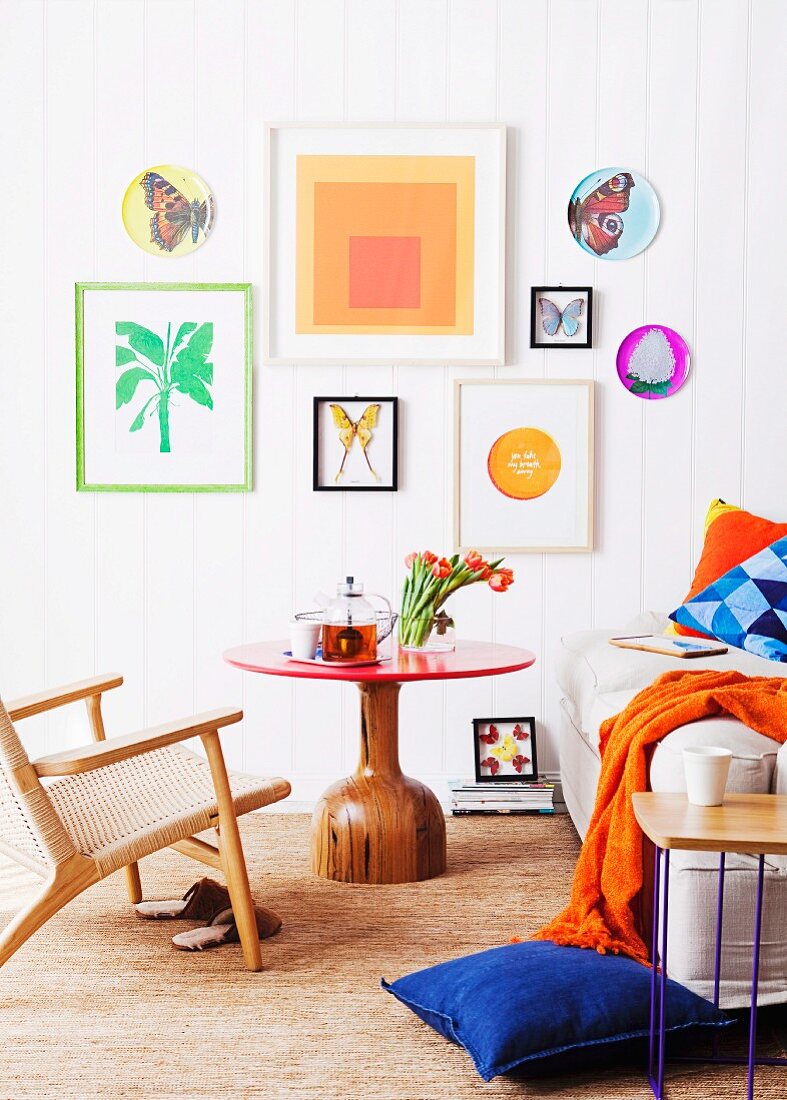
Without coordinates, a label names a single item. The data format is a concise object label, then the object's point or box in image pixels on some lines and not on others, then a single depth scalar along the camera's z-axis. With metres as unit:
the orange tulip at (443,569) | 2.84
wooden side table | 1.61
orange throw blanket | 2.12
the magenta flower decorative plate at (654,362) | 3.59
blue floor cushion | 1.83
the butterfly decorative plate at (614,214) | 3.57
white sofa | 1.97
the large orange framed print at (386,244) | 3.56
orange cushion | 3.22
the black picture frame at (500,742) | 3.58
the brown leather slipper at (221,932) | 2.41
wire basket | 2.93
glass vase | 2.89
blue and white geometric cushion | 2.78
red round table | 2.83
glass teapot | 2.67
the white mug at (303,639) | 2.73
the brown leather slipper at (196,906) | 2.58
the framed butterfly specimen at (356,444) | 3.59
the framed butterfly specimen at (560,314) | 3.58
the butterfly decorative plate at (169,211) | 3.57
